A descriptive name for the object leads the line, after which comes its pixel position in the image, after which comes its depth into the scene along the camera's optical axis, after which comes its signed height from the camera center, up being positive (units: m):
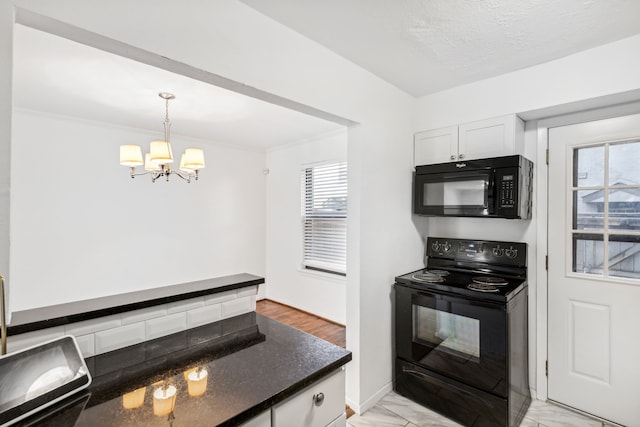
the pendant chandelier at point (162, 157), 2.62 +0.48
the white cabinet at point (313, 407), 0.95 -0.65
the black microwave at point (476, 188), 2.03 +0.17
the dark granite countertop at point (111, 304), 1.06 -0.37
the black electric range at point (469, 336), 1.91 -0.85
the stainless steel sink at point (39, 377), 0.76 -0.46
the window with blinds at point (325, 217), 4.11 -0.08
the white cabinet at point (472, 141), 2.18 +0.54
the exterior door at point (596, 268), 1.97 -0.39
